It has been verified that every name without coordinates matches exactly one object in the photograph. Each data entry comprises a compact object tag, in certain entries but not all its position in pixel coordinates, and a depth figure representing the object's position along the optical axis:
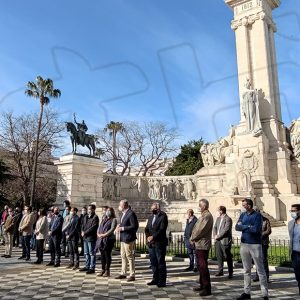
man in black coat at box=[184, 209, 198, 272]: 8.48
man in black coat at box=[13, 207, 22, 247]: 11.50
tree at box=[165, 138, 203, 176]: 34.47
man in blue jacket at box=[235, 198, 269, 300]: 5.43
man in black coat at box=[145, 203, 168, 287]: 6.62
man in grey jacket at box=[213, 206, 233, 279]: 7.46
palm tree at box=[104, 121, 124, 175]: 41.93
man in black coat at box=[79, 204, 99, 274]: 8.18
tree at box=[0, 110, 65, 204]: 26.78
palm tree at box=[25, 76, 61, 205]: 25.38
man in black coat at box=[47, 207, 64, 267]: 9.21
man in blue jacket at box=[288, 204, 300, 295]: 5.33
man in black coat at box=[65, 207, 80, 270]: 8.83
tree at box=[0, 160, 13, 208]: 20.27
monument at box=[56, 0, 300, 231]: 18.92
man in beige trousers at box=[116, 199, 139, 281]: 7.29
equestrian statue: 19.50
